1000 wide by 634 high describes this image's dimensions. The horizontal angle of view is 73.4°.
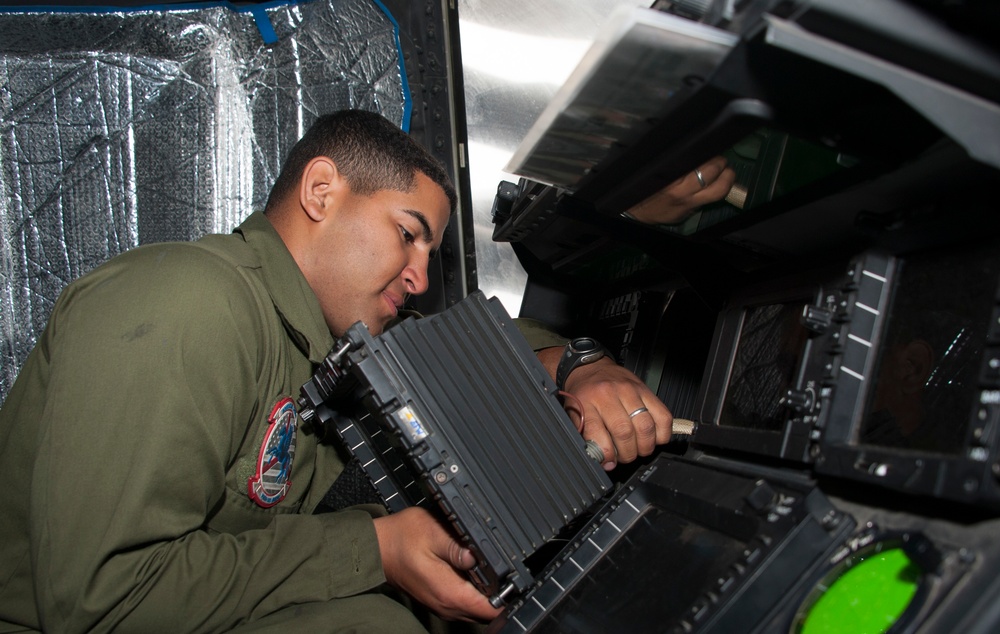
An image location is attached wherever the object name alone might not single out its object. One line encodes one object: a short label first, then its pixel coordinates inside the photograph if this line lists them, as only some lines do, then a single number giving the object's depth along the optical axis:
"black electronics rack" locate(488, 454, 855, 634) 0.72
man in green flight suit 0.98
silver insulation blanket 2.02
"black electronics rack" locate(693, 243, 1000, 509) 0.64
